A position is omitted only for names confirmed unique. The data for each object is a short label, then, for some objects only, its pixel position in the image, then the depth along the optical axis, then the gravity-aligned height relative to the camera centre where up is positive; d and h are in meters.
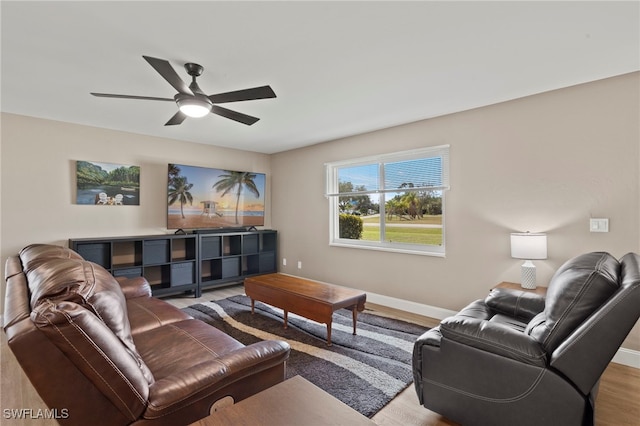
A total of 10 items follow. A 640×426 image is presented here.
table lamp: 2.70 -0.34
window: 3.78 +0.16
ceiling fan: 2.23 +0.87
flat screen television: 4.57 +0.25
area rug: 2.21 -1.23
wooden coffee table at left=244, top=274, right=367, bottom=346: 2.85 -0.83
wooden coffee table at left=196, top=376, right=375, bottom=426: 1.01 -0.68
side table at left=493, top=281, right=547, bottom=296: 2.67 -0.70
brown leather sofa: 0.97 -0.55
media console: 3.94 -0.64
